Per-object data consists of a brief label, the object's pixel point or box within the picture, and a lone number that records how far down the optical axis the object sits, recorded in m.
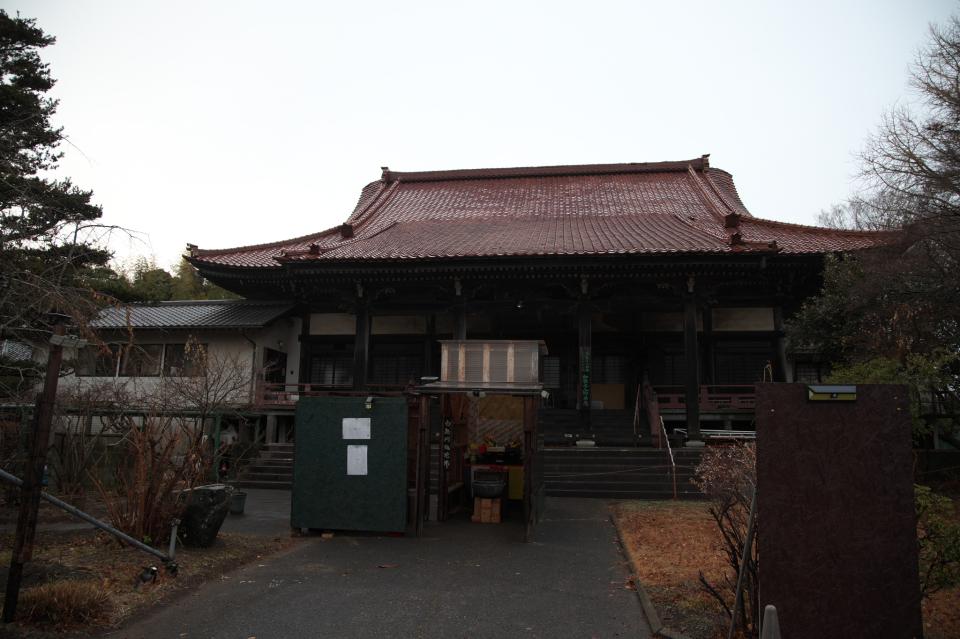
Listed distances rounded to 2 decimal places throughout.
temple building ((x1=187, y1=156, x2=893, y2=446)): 15.59
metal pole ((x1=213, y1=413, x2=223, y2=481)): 12.74
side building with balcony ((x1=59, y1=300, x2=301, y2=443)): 16.78
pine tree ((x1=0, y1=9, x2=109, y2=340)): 5.24
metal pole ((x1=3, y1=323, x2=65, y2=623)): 5.16
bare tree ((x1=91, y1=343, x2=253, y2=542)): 7.59
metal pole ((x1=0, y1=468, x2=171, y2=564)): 4.82
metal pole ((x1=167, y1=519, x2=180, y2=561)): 6.93
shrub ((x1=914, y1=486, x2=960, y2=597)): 4.64
